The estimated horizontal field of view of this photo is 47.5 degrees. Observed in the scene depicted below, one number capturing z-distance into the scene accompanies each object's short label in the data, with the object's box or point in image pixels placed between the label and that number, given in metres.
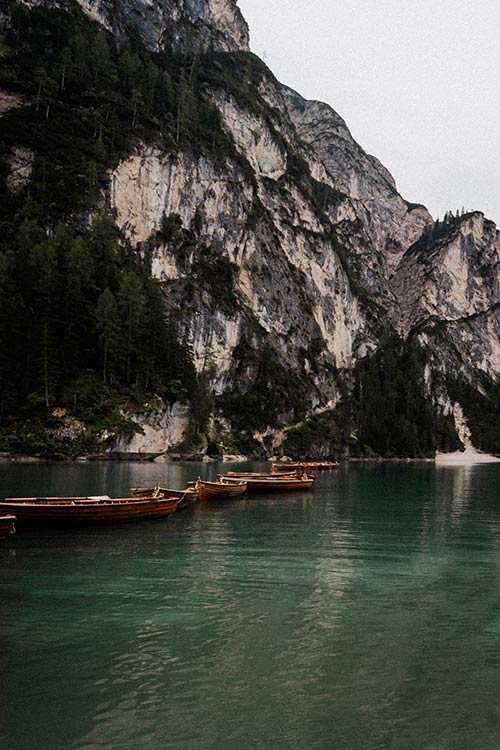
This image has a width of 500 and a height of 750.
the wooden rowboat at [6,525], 26.44
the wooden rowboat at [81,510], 30.33
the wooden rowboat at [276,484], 58.47
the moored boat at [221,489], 48.25
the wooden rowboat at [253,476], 60.70
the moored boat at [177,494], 39.12
